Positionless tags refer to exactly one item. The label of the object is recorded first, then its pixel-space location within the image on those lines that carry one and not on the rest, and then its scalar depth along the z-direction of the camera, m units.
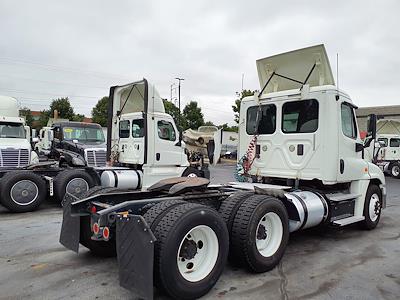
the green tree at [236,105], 28.28
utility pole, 41.98
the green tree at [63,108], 52.06
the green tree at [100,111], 52.39
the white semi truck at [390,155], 19.38
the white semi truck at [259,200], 3.49
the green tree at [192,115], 46.19
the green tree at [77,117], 53.63
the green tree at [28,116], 51.43
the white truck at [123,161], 8.30
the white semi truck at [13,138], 10.22
